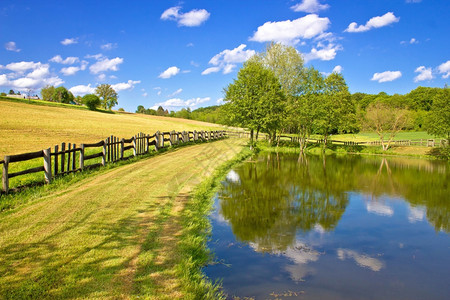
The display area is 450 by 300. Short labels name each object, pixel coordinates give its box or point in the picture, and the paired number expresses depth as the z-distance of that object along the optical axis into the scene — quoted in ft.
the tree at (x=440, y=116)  118.42
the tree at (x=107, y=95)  387.34
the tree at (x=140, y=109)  538.22
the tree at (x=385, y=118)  143.54
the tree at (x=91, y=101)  321.93
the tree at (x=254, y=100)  118.21
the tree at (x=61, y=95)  432.25
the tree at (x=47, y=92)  465.88
